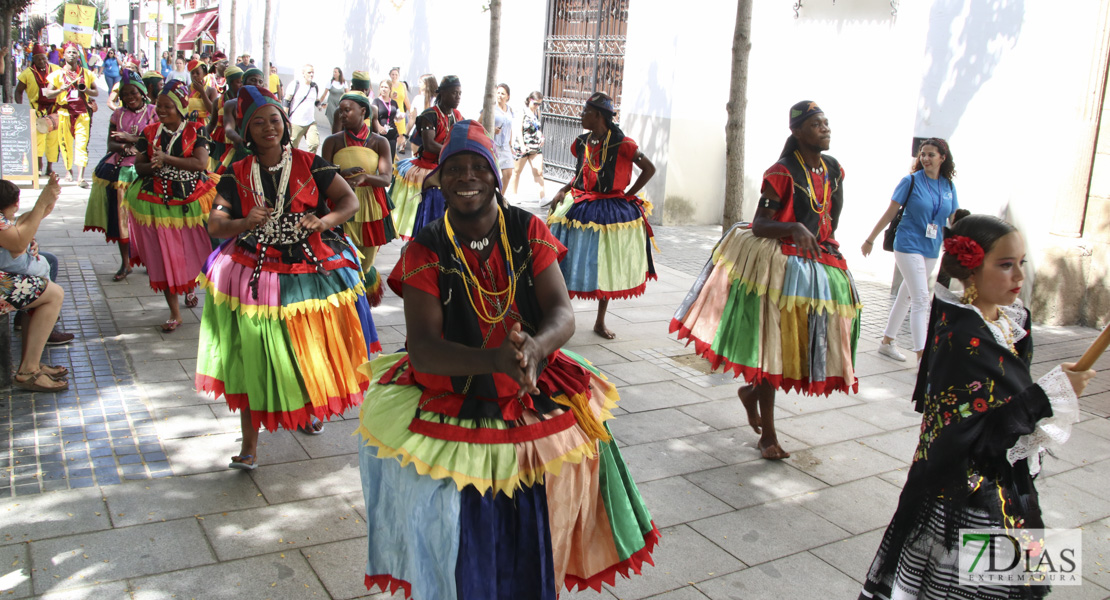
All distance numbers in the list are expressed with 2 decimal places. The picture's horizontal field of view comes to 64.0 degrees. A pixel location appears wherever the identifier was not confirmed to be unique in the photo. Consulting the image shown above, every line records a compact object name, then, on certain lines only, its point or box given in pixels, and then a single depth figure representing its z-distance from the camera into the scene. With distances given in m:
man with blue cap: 2.80
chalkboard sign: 13.65
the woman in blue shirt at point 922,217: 7.38
